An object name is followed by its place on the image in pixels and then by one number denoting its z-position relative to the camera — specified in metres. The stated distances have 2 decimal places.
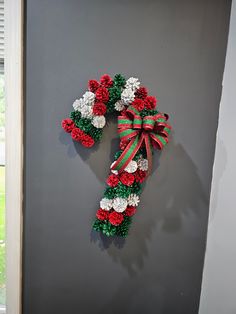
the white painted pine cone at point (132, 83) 0.82
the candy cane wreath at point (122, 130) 0.81
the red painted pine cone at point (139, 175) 0.87
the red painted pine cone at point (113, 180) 0.87
